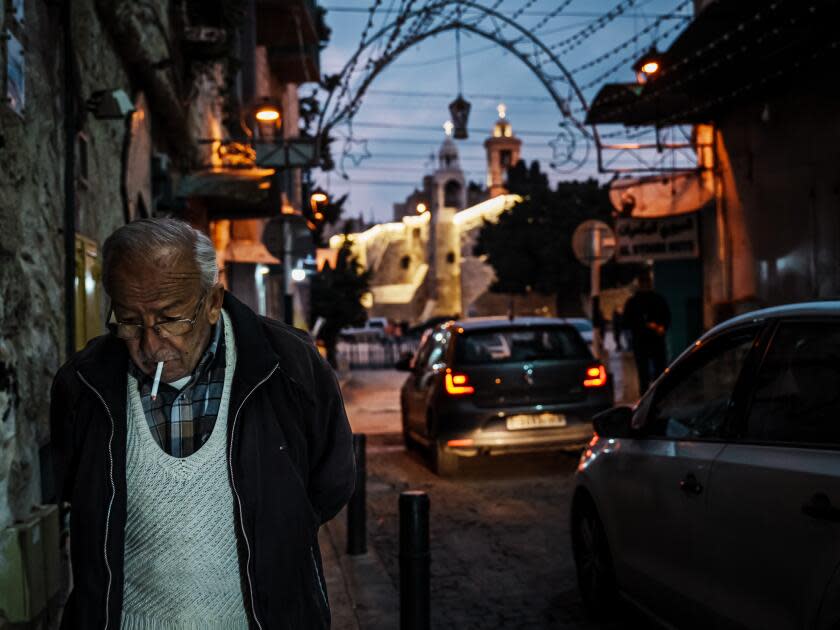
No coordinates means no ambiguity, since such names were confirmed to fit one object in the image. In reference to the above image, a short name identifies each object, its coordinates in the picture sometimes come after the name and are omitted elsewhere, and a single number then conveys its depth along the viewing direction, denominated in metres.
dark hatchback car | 9.91
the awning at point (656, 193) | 16.27
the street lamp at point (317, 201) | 27.88
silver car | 3.18
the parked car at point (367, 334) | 55.41
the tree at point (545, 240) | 66.81
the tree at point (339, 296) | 29.88
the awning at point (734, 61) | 10.39
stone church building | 95.00
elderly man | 2.44
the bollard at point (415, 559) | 4.12
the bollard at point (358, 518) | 6.71
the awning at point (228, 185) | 12.91
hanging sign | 17.12
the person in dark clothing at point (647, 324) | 13.10
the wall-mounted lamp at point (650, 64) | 13.23
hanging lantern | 19.92
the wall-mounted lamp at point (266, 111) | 15.98
